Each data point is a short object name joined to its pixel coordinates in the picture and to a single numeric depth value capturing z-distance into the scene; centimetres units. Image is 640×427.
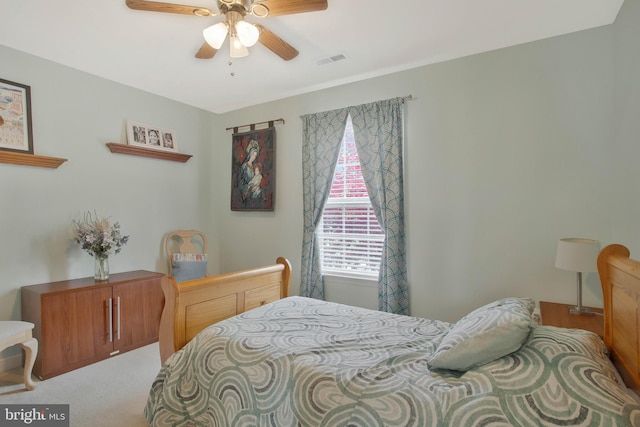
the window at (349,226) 335
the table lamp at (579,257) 206
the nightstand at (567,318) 193
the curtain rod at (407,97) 308
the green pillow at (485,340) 125
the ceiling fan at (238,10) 180
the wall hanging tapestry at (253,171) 392
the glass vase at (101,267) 302
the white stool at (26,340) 227
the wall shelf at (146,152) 335
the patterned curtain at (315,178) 347
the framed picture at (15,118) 266
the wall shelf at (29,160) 263
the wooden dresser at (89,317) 253
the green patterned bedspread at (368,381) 107
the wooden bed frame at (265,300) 121
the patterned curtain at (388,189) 304
